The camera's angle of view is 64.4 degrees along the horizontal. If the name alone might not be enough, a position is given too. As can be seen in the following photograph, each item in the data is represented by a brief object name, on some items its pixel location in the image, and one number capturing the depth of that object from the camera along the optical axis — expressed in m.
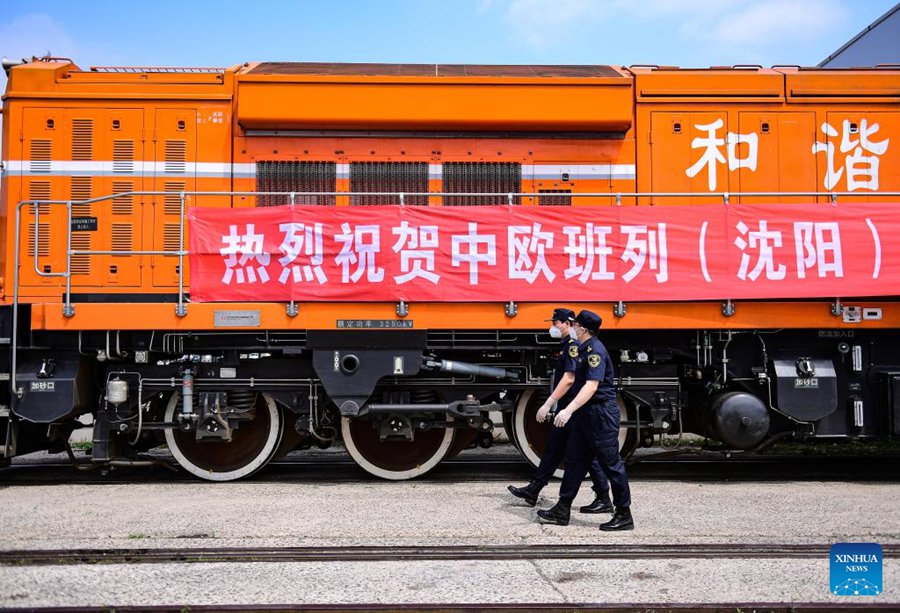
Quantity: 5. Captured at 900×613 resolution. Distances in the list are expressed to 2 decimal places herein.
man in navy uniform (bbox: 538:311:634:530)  5.52
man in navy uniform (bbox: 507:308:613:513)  5.93
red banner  7.00
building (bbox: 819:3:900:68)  13.11
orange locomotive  7.05
